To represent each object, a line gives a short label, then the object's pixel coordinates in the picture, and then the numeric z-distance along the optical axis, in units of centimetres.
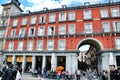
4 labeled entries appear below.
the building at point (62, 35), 1480
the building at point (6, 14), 1957
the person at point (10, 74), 384
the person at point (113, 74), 405
